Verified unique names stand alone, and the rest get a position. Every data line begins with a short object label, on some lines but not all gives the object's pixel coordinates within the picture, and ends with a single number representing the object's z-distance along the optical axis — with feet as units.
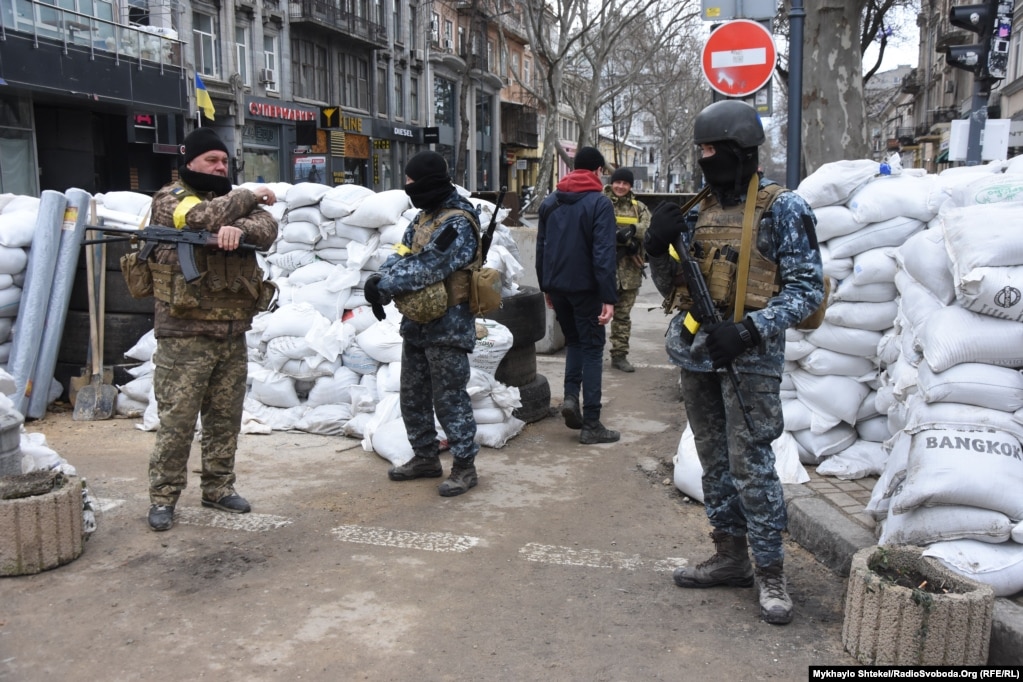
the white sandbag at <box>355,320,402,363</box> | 19.57
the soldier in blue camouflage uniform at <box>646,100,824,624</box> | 10.28
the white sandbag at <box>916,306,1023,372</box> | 11.37
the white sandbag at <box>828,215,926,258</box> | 15.57
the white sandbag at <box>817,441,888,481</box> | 15.40
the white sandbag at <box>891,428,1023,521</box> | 10.34
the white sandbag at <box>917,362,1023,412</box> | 11.14
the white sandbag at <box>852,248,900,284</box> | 15.49
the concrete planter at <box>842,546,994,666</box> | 9.09
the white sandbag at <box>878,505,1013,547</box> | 10.31
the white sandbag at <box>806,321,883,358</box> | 15.78
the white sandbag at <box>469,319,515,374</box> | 18.71
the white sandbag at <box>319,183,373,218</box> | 22.08
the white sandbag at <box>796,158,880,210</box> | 15.92
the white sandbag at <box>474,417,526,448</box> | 18.80
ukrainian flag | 55.43
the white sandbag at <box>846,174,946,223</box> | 15.51
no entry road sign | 21.38
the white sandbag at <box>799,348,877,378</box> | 15.89
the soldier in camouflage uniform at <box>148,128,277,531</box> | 13.66
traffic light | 33.47
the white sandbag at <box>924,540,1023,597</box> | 10.10
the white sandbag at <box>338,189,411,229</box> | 21.61
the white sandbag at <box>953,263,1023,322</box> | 11.34
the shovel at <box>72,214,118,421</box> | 20.89
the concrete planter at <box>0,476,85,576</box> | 11.85
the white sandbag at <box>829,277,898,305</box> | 15.72
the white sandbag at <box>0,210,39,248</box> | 20.51
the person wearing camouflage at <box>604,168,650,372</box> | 26.78
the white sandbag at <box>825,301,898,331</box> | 15.70
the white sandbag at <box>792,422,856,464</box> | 15.88
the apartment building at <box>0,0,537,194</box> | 64.80
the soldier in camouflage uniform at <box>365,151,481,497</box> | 15.20
